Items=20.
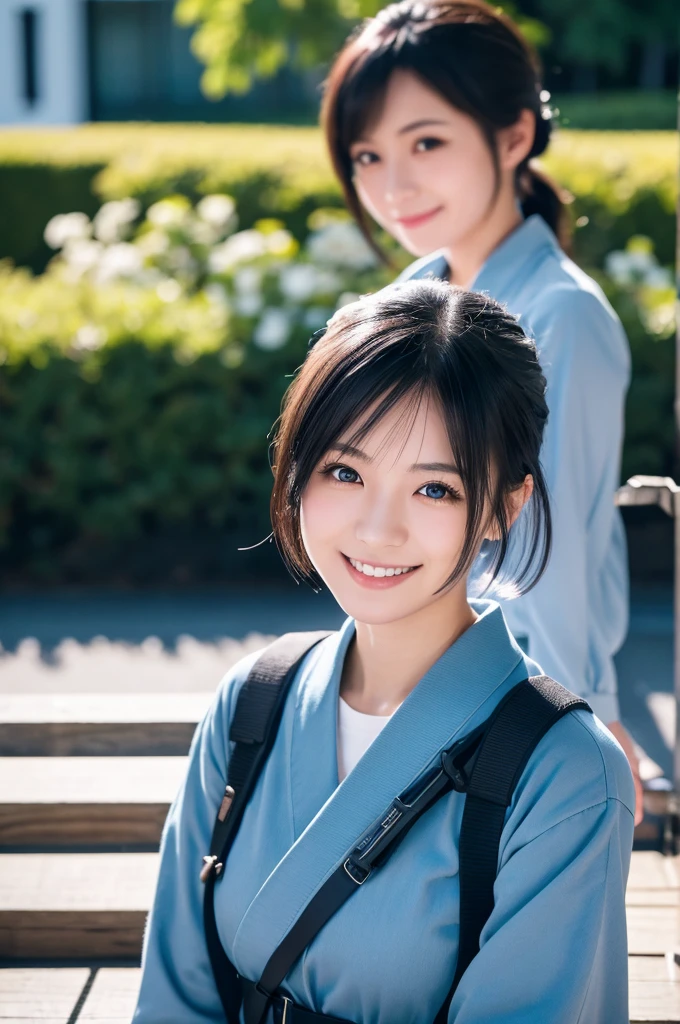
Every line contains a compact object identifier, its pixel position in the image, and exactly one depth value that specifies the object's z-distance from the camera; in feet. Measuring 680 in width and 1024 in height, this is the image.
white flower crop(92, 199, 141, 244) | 20.34
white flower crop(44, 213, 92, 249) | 19.42
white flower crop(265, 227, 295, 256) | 17.39
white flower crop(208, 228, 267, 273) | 17.16
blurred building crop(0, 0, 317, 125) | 77.51
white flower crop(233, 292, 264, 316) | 15.71
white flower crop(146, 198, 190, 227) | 18.84
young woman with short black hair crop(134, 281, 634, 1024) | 4.43
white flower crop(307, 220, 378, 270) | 17.38
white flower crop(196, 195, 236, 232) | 19.12
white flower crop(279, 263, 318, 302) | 16.14
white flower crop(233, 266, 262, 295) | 16.35
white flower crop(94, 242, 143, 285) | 17.84
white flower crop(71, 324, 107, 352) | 14.67
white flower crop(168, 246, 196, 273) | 18.47
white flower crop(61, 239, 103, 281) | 18.28
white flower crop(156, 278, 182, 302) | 16.47
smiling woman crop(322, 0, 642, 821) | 6.27
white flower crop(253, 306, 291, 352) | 14.79
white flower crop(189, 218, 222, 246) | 18.92
